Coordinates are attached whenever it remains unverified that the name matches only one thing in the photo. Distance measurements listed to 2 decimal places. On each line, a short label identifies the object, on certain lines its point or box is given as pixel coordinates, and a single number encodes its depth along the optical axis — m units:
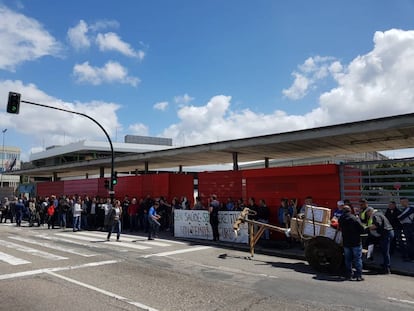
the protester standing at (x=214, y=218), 15.67
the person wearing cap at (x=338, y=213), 11.45
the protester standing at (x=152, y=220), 16.14
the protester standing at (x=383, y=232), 9.95
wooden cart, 9.79
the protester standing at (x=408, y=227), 11.17
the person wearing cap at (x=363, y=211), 11.24
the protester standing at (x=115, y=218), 16.09
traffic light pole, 20.28
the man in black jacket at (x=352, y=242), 9.10
